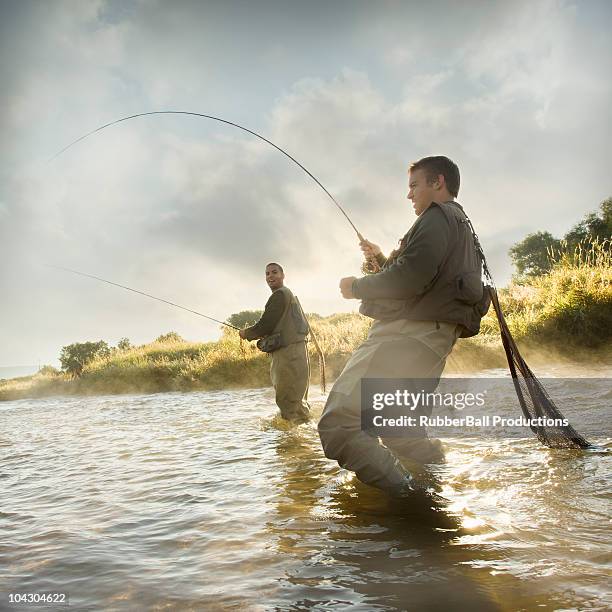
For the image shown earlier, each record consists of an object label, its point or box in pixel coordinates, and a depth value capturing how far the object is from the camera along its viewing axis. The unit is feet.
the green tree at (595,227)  145.89
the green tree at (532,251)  163.78
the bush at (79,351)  89.05
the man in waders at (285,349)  25.50
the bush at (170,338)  95.01
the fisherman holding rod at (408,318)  11.97
